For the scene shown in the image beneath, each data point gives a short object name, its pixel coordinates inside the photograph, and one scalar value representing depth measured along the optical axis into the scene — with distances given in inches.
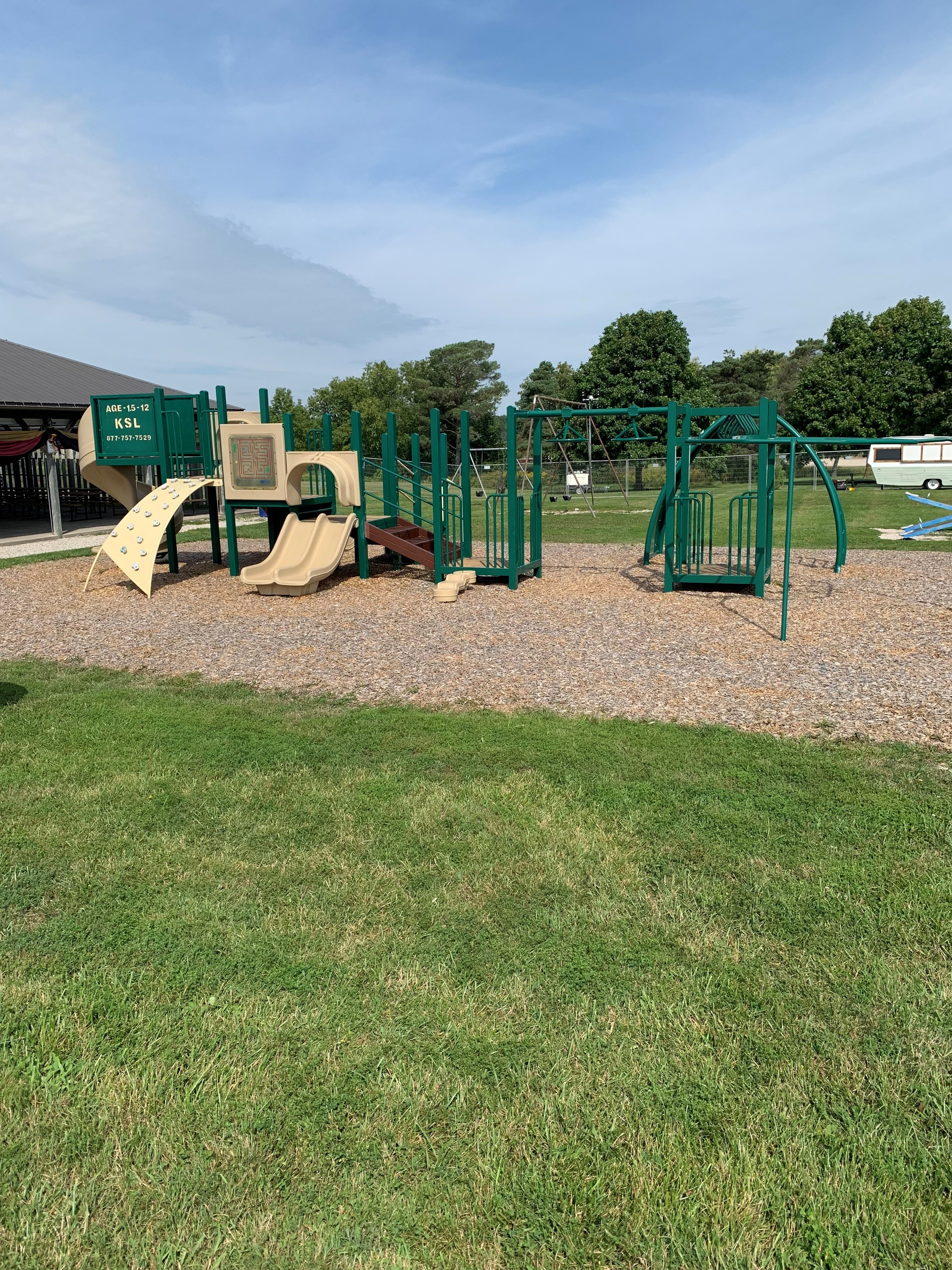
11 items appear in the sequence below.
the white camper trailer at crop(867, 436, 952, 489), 1346.0
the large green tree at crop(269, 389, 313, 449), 2878.9
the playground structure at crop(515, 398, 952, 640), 407.5
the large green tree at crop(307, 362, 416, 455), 2982.3
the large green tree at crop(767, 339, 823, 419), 2888.8
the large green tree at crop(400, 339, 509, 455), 3002.0
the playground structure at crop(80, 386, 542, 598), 469.4
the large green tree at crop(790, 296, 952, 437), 1710.1
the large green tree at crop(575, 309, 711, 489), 1851.6
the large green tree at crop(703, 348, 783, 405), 2871.6
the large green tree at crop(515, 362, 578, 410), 2989.7
